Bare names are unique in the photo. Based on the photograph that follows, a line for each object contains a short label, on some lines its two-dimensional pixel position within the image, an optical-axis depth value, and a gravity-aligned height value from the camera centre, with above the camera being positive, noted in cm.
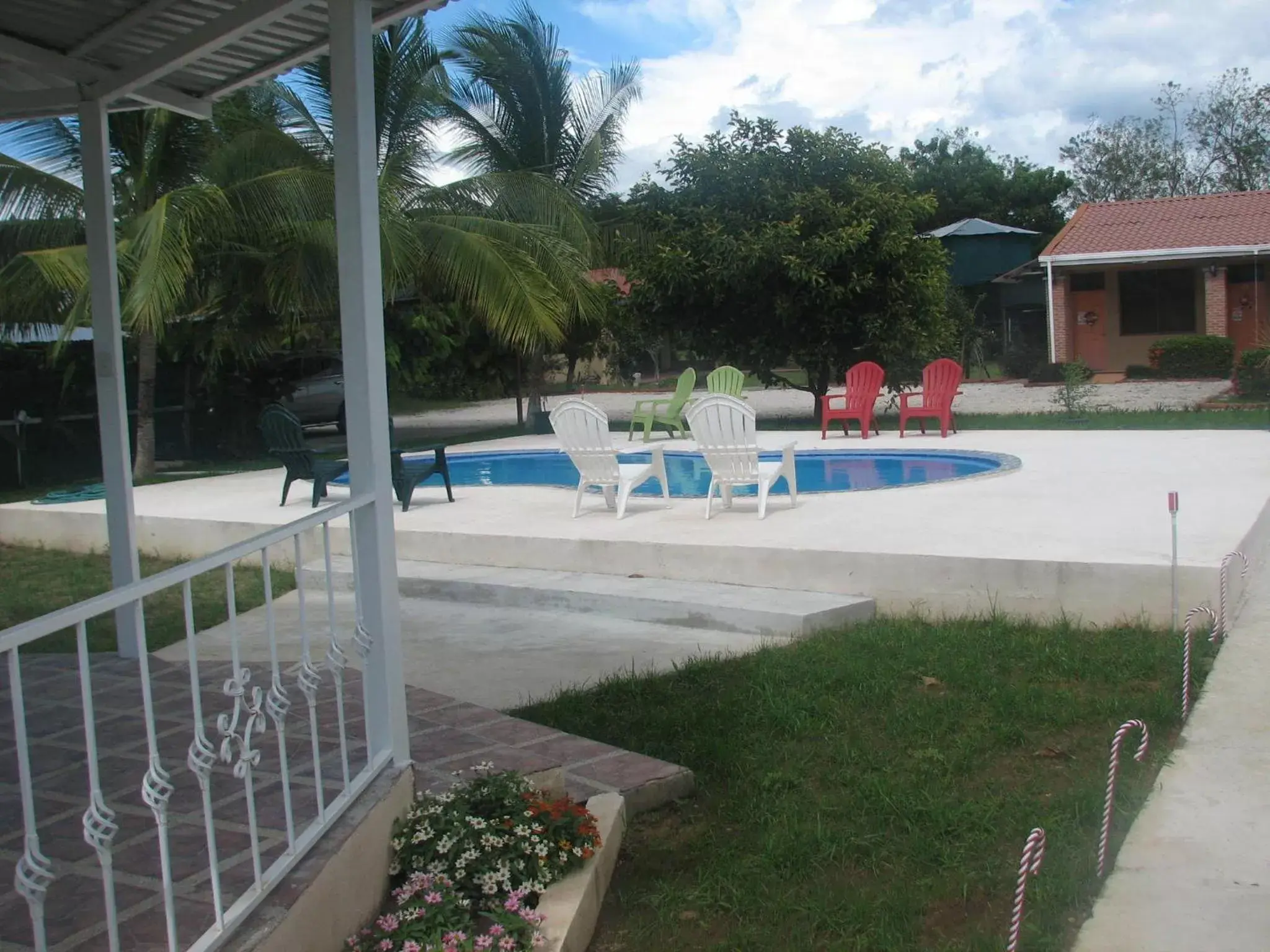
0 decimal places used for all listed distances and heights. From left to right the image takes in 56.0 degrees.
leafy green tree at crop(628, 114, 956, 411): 1717 +197
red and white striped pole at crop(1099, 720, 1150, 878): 346 -127
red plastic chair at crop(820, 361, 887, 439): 1495 -7
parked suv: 1927 +37
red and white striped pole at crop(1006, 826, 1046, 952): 298 -130
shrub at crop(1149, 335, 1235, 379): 2464 +40
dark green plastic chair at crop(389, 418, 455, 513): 1012 -55
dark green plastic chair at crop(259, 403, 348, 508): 1009 -28
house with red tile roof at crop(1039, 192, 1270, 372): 2655 +231
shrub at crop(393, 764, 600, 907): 328 -123
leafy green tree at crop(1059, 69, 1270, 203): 3938 +791
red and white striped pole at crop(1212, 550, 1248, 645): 587 -118
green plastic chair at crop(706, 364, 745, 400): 1616 +22
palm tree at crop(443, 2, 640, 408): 2008 +516
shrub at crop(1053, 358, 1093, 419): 1802 -18
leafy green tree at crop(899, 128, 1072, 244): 4184 +679
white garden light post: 607 -97
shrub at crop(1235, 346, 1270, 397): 1922 -1
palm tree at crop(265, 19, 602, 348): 1506 +269
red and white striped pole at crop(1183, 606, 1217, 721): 483 -118
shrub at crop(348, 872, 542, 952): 298 -133
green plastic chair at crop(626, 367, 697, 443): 1627 -16
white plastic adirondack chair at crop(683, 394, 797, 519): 870 -38
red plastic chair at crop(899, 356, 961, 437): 1489 -7
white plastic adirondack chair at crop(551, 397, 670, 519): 916 -37
